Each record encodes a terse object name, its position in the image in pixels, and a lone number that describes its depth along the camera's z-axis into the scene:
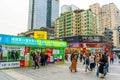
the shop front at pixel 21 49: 7.69
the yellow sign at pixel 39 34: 11.04
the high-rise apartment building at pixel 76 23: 42.43
